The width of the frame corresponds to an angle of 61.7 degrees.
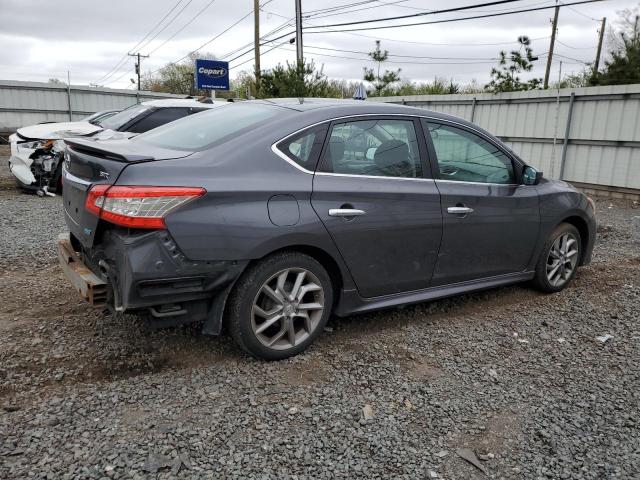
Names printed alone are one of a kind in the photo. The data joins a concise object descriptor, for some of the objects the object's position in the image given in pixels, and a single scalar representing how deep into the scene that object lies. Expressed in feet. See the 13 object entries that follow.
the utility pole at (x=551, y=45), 117.31
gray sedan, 9.73
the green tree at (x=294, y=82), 54.44
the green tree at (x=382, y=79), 89.15
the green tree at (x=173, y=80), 192.50
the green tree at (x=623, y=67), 50.39
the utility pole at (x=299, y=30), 76.38
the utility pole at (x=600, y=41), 137.59
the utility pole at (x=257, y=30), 85.30
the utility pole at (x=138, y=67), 197.88
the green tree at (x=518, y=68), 61.41
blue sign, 65.16
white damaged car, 29.22
